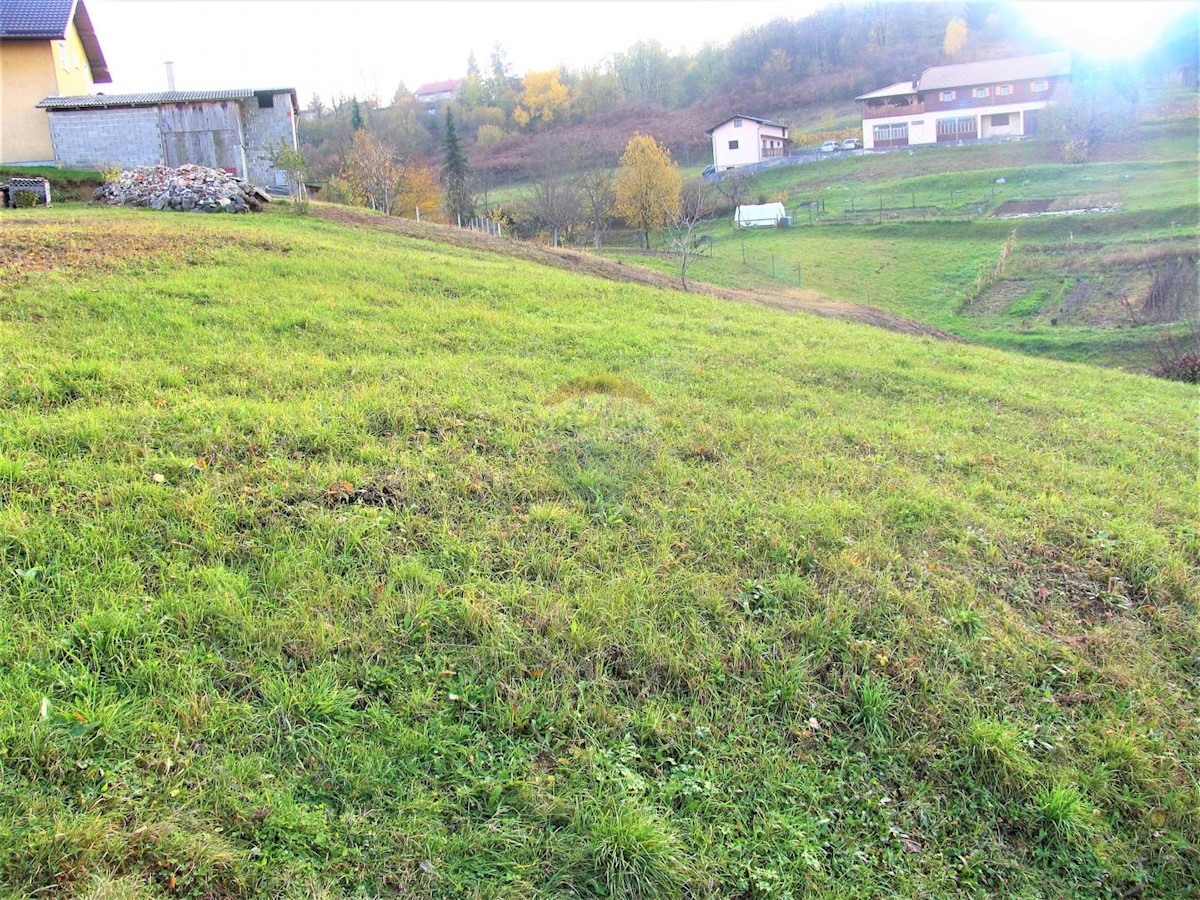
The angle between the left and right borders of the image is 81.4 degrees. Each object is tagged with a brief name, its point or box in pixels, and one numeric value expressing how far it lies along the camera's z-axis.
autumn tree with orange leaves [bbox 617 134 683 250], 36.97
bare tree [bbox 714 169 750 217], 47.03
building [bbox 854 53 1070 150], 55.62
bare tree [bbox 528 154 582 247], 38.44
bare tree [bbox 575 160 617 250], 40.56
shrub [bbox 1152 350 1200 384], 14.42
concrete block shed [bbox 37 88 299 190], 20.50
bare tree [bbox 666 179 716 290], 32.50
